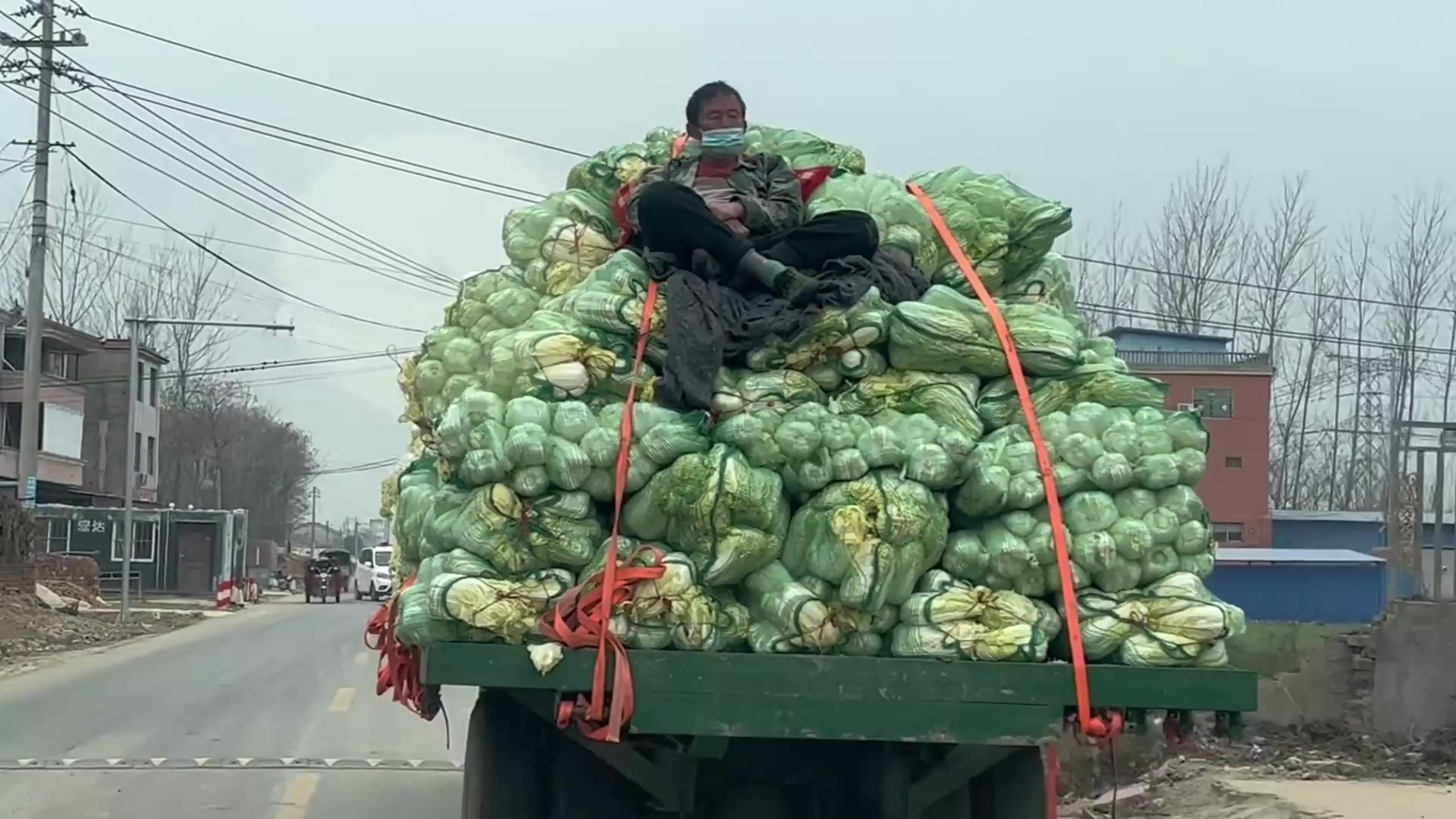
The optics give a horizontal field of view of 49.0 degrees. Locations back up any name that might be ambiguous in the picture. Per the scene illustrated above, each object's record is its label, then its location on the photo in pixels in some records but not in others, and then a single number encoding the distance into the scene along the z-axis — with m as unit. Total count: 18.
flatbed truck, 4.07
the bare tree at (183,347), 61.88
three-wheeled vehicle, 50.56
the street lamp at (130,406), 29.22
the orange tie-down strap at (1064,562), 4.06
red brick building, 36.75
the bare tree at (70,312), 54.78
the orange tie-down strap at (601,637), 4.05
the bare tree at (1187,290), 35.50
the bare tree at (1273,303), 35.78
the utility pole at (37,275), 27.67
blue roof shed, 22.81
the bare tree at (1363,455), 38.77
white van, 49.09
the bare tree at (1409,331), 35.69
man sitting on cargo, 5.05
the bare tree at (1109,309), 32.44
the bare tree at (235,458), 80.50
